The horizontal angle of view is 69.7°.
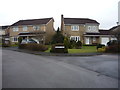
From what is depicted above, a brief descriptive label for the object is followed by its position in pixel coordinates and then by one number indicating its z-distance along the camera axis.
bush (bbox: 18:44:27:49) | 16.53
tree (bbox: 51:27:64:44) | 21.77
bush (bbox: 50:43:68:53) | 12.67
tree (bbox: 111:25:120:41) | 18.59
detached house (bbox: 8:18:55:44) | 24.83
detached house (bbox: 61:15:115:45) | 25.98
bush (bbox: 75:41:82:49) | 17.85
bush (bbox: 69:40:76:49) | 17.17
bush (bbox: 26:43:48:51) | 14.43
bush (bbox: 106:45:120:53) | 12.17
